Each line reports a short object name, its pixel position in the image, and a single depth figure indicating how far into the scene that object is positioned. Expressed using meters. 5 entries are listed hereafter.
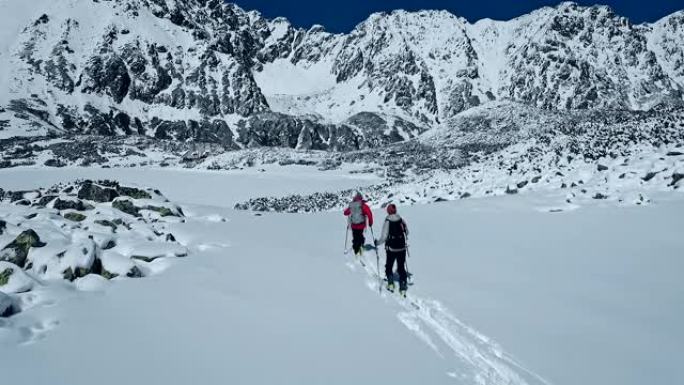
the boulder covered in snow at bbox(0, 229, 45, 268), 9.27
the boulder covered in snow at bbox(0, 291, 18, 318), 6.73
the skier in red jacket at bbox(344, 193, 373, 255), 13.62
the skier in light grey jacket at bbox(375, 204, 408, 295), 10.66
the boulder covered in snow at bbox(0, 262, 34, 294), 7.73
